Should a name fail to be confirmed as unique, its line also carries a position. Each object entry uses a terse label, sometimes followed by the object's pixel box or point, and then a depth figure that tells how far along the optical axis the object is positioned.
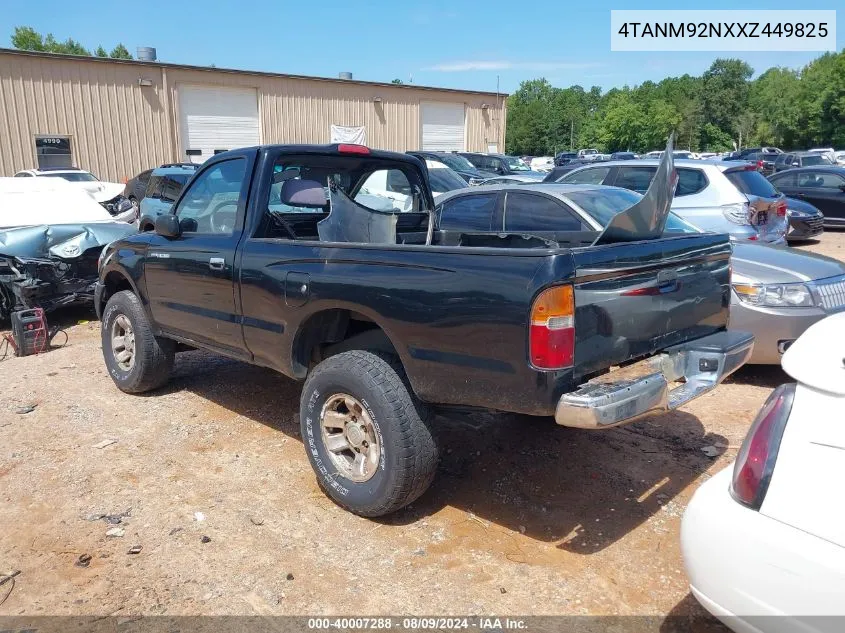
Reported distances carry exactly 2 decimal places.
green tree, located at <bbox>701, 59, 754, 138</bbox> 86.75
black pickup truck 2.83
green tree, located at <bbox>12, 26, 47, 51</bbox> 71.88
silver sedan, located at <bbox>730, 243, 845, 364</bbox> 5.25
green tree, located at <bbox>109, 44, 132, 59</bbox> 84.69
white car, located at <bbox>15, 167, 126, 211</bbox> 15.32
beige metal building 22.17
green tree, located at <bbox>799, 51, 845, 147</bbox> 61.72
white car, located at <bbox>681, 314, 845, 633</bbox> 1.76
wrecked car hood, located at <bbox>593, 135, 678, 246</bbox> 3.28
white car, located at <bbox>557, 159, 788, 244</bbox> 8.78
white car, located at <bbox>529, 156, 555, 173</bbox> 48.03
